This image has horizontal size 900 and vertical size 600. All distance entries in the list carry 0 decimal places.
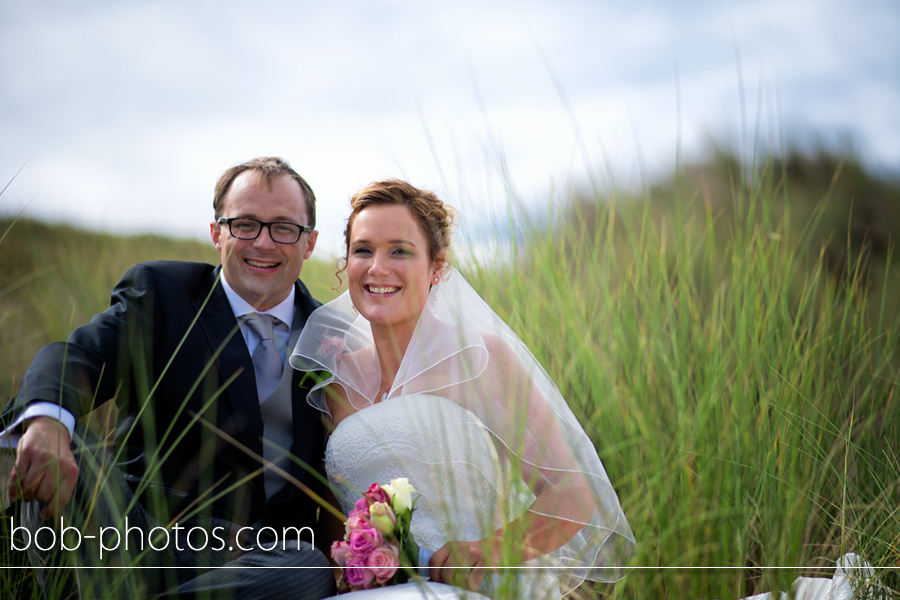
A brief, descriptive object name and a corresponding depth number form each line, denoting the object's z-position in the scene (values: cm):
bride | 250
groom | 232
